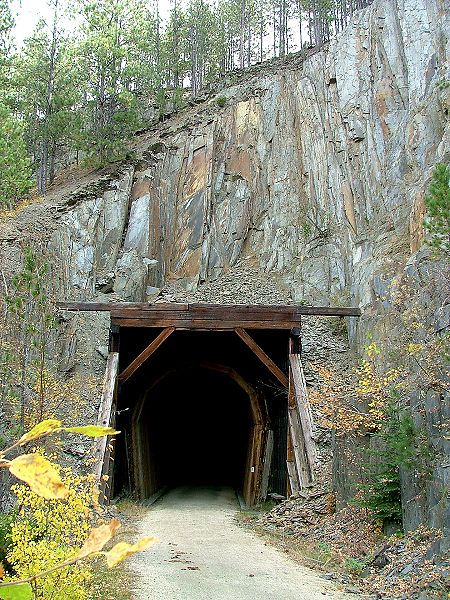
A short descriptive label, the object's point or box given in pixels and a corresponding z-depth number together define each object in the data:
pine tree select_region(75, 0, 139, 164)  31.61
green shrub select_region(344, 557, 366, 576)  9.30
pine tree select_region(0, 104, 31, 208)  24.44
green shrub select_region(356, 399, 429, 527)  9.20
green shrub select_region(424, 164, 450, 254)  10.74
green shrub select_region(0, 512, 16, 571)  7.85
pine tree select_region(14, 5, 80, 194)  31.94
